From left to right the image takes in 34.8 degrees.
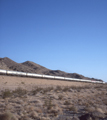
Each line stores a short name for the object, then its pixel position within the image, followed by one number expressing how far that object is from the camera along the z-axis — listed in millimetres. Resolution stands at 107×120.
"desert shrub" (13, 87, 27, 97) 21041
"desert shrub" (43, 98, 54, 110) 13374
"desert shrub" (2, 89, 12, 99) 18275
